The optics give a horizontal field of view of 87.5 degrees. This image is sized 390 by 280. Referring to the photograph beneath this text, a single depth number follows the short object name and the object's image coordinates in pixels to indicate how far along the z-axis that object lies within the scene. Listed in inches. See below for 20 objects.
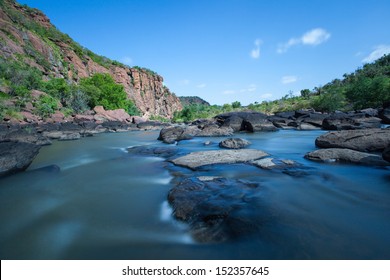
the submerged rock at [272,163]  211.3
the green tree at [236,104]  3639.3
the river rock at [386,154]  192.6
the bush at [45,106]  887.7
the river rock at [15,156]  212.6
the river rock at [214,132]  605.6
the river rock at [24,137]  445.7
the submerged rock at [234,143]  357.2
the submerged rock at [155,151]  313.7
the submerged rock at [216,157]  233.3
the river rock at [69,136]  616.3
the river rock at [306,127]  813.2
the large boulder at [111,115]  1254.2
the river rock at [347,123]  658.2
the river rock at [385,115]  837.9
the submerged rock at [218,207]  100.0
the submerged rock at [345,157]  214.8
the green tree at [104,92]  1526.8
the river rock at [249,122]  777.6
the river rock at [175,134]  549.3
